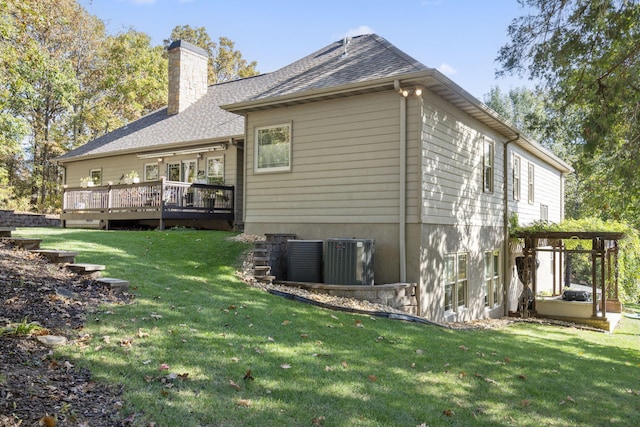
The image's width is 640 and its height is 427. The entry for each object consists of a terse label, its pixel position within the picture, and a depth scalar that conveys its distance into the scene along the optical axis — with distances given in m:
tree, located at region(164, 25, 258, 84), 35.47
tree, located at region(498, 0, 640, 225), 8.20
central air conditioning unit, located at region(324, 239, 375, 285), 8.64
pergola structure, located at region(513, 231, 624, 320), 13.03
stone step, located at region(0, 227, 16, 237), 7.83
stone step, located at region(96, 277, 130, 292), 5.98
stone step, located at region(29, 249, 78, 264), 6.74
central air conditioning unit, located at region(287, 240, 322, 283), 9.20
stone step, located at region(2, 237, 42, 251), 7.34
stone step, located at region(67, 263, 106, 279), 6.36
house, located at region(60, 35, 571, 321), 9.16
